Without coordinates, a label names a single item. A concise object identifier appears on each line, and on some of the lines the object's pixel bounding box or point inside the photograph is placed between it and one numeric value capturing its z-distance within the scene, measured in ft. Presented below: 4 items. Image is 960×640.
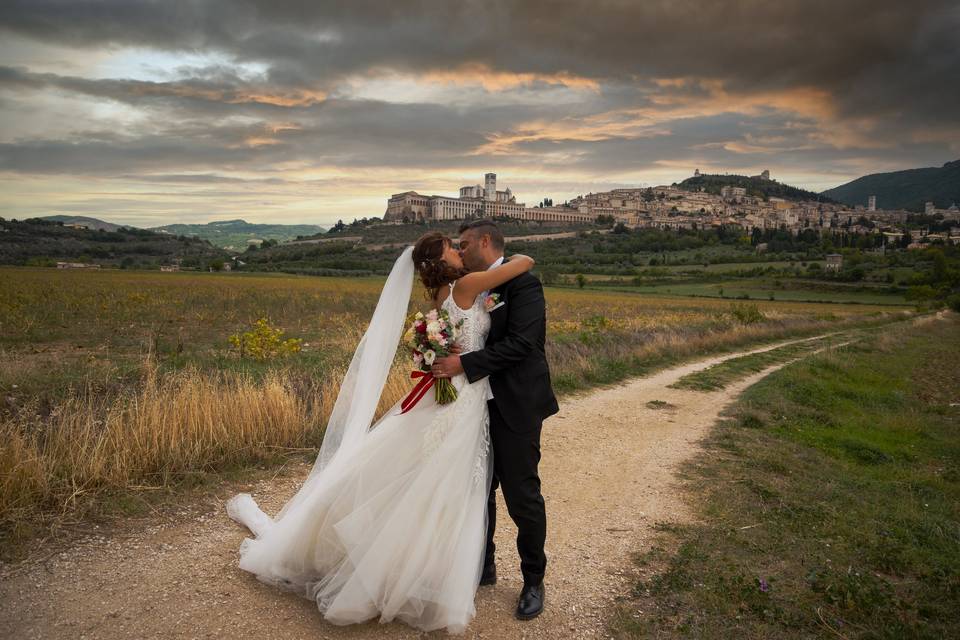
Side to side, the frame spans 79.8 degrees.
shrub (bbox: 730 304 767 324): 96.53
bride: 12.28
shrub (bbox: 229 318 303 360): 40.29
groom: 13.25
